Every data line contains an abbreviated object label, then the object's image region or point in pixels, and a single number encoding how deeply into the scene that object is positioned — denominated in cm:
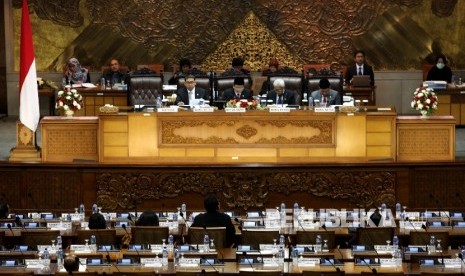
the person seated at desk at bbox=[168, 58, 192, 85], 2480
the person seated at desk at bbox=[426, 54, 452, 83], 2636
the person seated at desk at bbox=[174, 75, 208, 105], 2134
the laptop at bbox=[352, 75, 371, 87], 2519
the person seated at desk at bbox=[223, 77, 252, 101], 2122
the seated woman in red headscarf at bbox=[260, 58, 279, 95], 2572
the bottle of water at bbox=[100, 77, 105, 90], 2550
